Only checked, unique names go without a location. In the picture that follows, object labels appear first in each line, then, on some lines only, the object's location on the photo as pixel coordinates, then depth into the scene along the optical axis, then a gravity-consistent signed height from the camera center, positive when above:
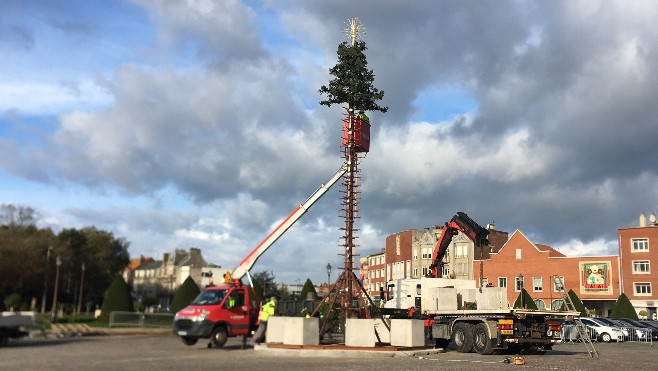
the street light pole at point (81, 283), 74.05 +1.37
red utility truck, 21.30 -0.62
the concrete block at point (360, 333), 20.83 -1.03
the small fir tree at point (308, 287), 51.56 +1.08
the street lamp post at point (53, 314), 44.26 -1.56
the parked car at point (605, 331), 35.00 -1.30
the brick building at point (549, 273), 67.75 +3.80
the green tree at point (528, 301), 52.02 +0.41
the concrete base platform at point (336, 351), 19.39 -1.54
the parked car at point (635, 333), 37.31 -1.42
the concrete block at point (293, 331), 21.02 -1.03
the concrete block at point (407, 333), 21.03 -1.00
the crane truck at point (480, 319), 21.30 -0.52
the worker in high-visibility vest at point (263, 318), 22.00 -0.65
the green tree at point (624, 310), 52.91 -0.12
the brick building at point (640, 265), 64.50 +4.53
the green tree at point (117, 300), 42.84 -0.32
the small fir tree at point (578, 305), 54.14 +0.19
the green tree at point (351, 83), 27.14 +9.39
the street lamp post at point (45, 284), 64.64 +0.94
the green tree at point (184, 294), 42.81 +0.19
